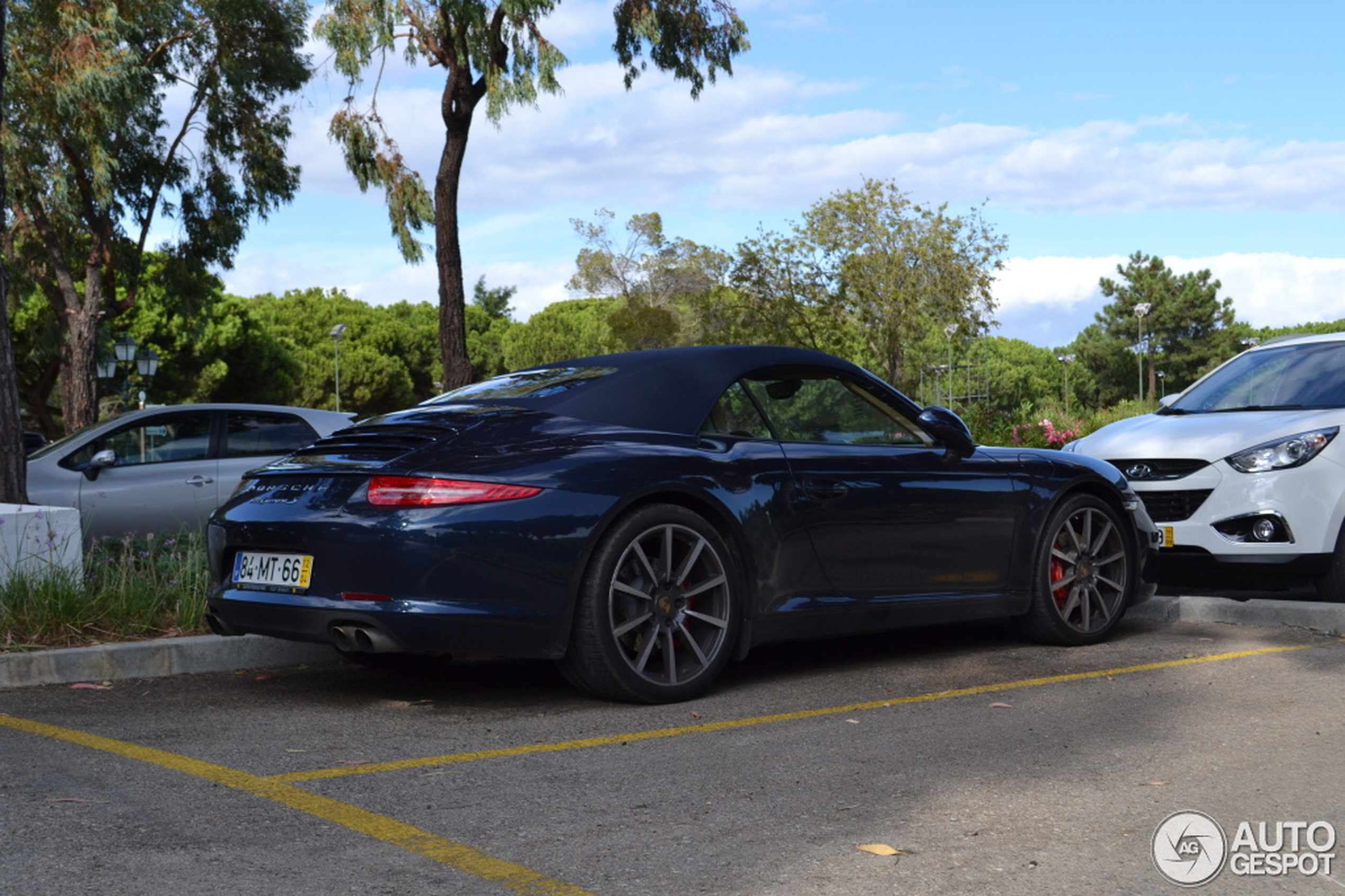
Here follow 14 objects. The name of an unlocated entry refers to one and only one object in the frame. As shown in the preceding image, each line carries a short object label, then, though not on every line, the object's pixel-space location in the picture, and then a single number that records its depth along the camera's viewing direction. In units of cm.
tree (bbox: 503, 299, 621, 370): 9144
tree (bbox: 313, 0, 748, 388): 1933
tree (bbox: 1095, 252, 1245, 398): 7619
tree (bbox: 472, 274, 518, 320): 11906
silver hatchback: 1159
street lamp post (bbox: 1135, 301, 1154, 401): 6427
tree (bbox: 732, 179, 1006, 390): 3925
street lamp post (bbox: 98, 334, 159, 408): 3744
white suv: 809
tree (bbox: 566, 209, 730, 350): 6569
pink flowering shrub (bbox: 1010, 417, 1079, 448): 1841
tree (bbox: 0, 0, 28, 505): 854
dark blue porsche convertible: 532
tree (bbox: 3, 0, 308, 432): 2488
